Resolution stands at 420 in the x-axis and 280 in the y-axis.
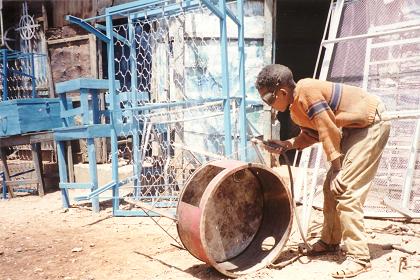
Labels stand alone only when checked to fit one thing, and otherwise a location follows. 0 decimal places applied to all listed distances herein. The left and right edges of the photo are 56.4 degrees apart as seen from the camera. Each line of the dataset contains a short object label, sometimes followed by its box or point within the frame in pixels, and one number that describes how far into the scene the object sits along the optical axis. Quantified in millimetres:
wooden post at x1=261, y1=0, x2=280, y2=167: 6426
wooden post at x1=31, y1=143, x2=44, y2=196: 7117
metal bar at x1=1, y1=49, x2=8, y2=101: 8143
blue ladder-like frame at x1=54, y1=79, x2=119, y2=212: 5348
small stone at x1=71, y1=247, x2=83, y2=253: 4078
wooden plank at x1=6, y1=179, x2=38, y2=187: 7105
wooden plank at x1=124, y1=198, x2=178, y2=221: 3172
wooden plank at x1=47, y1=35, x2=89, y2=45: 8695
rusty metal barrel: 3152
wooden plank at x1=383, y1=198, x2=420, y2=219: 4242
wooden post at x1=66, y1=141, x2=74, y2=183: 7816
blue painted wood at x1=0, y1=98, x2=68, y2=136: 6695
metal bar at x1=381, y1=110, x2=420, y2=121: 3179
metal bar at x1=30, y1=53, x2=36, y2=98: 8664
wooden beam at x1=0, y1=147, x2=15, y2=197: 7134
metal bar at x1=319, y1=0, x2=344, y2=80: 5320
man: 2984
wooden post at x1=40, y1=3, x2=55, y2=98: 9125
